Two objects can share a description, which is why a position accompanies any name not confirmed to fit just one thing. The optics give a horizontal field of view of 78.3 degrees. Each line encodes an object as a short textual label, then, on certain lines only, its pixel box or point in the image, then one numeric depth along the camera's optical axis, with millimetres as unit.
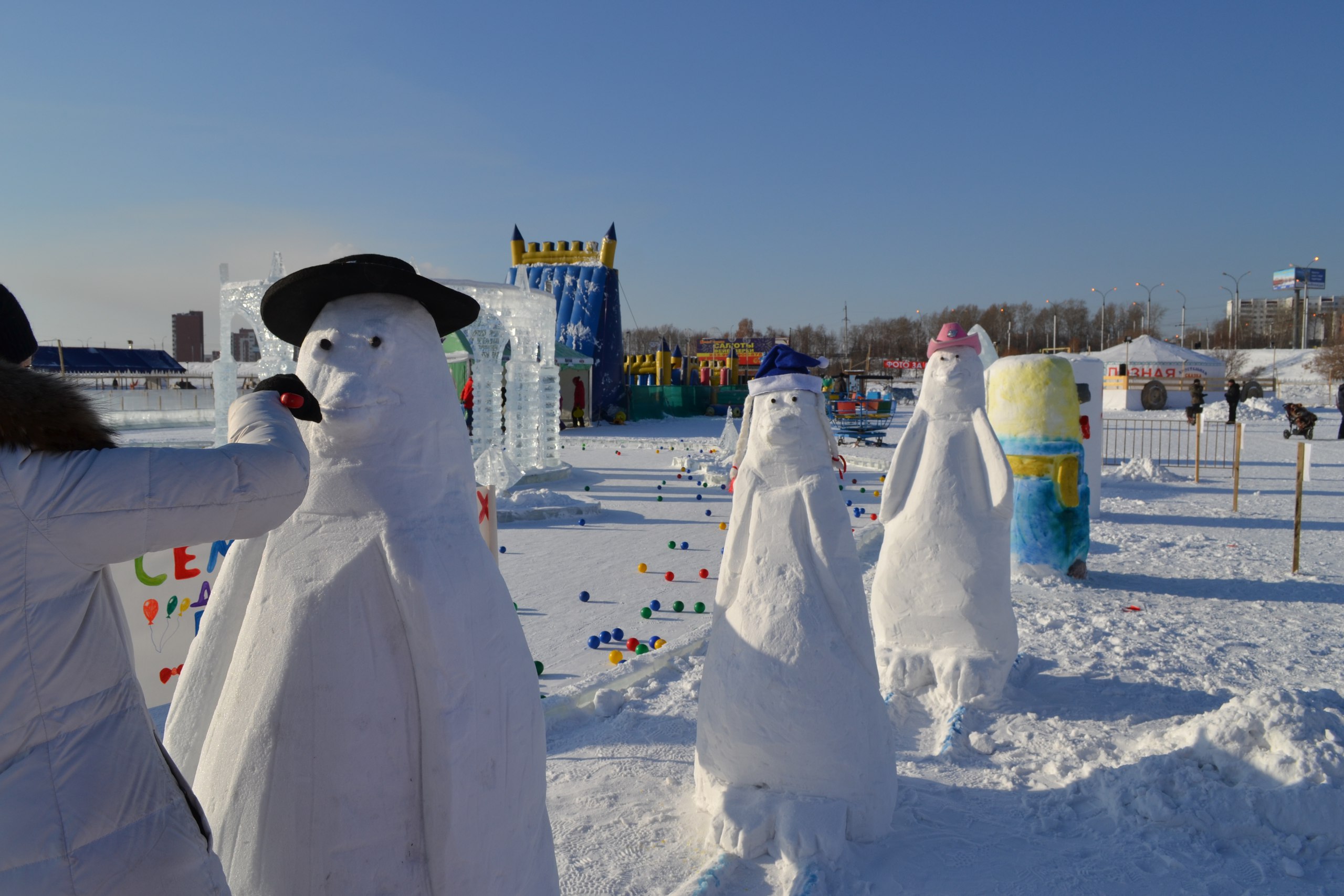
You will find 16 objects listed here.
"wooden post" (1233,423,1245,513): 9289
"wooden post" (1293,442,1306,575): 7098
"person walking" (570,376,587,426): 24219
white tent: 35062
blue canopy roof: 41341
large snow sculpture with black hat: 1808
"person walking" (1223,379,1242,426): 21506
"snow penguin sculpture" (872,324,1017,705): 4664
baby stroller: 18938
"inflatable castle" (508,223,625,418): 23141
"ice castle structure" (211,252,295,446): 10984
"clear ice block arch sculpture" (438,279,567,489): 12695
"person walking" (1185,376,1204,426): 21375
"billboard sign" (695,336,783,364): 37094
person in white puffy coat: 1258
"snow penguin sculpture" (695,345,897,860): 3045
